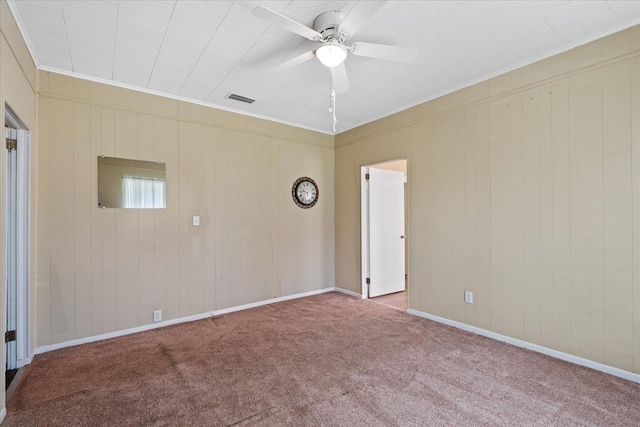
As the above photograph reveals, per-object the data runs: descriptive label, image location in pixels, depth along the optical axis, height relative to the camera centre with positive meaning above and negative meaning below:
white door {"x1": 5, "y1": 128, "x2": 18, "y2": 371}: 2.49 -0.25
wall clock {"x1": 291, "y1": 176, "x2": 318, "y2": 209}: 4.66 +0.32
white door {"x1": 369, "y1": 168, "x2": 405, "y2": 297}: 4.67 -0.31
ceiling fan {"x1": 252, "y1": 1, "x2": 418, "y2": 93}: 1.87 +1.14
